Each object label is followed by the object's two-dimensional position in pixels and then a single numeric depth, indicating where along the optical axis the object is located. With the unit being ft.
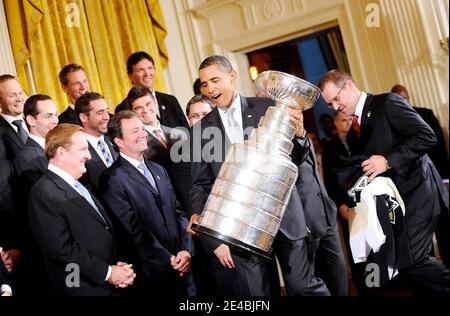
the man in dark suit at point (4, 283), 11.39
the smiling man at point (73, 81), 18.47
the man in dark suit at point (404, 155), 13.74
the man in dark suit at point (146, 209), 14.35
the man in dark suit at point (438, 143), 22.17
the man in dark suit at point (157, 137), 16.43
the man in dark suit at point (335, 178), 19.43
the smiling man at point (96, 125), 15.97
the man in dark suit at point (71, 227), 12.49
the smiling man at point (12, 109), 15.97
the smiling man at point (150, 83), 19.95
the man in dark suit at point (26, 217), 14.53
